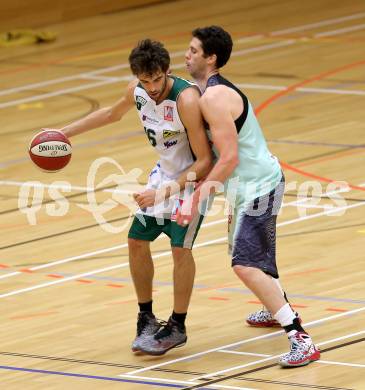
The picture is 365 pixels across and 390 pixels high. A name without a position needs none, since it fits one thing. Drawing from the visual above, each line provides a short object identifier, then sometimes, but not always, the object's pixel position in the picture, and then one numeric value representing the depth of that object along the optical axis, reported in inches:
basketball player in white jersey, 653.3
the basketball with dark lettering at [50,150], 711.1
